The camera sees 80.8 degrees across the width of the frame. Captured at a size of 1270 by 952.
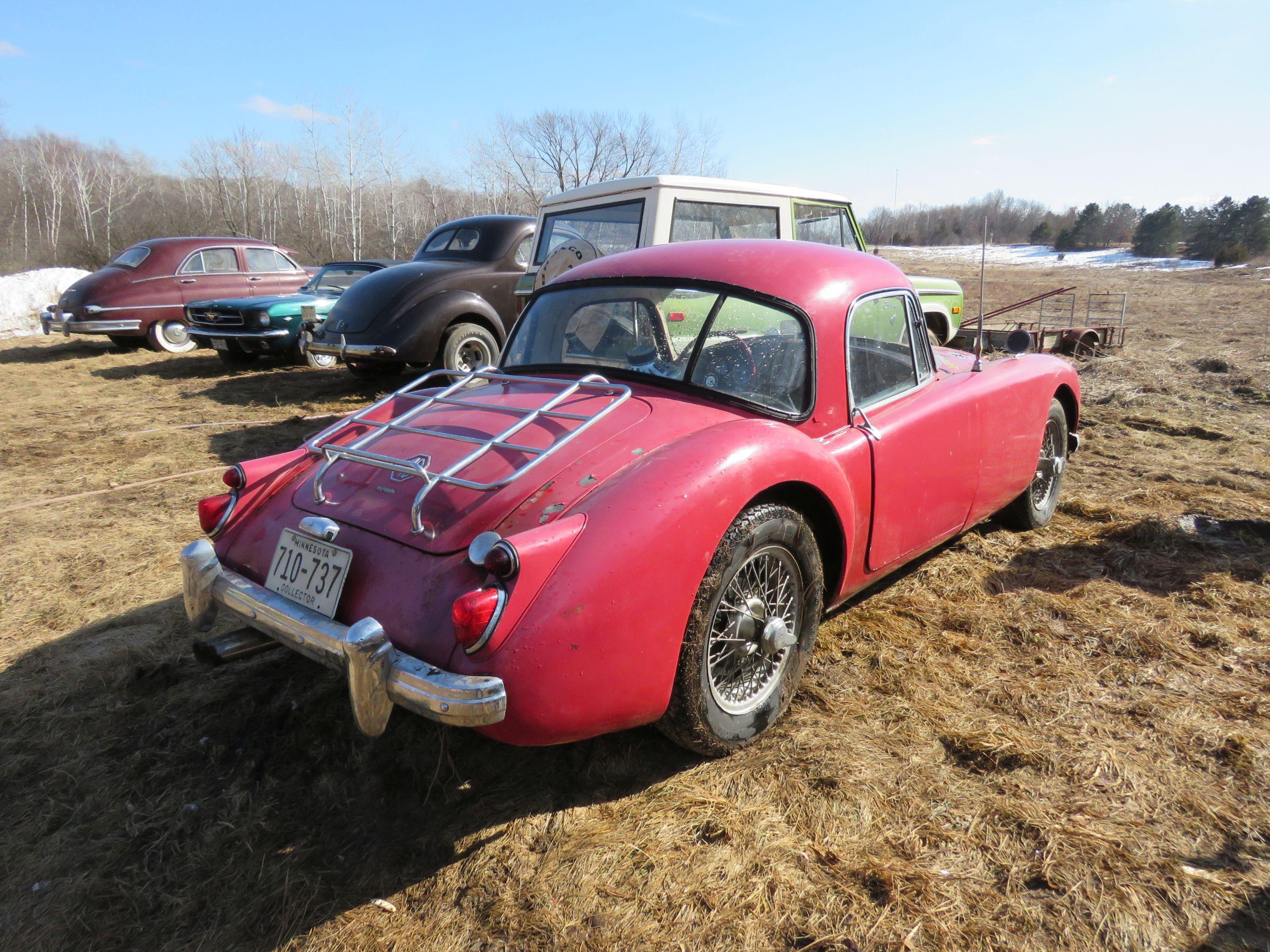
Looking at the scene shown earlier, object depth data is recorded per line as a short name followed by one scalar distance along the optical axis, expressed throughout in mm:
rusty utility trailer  10184
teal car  9938
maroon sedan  11500
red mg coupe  1903
